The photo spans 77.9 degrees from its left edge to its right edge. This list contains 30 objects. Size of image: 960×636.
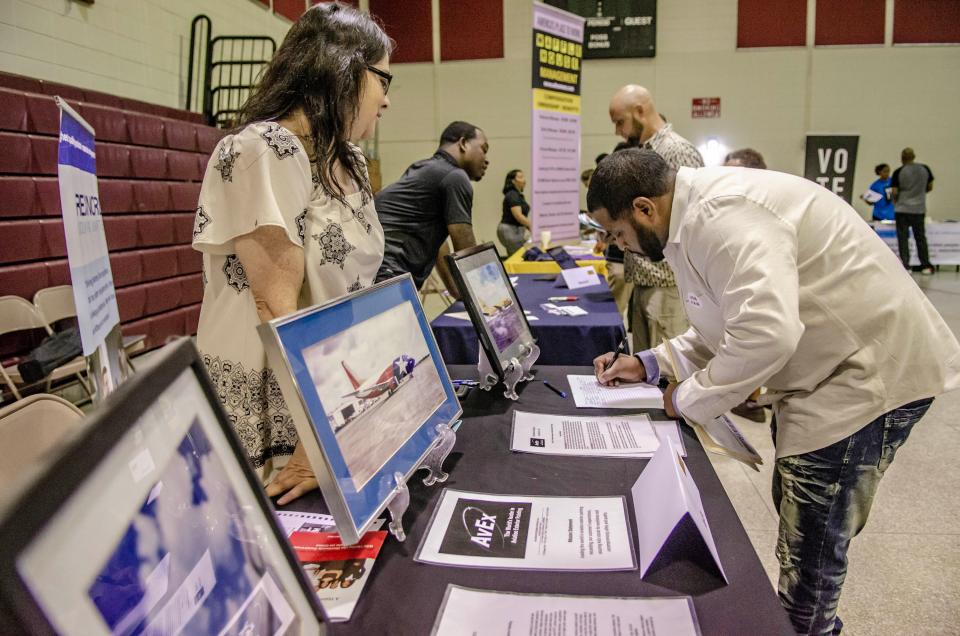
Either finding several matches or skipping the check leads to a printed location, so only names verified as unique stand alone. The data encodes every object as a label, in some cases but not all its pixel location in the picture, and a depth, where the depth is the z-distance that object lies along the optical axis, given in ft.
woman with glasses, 3.16
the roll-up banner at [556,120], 13.12
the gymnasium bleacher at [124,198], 10.46
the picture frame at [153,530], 0.84
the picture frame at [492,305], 4.61
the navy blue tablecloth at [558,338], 6.93
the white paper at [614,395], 4.36
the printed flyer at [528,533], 2.46
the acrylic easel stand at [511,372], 4.62
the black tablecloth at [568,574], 2.14
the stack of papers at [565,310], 7.55
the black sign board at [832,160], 28.12
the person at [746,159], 9.93
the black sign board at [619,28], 27.30
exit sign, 28.30
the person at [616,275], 11.02
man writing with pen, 3.41
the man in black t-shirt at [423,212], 8.16
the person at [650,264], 9.15
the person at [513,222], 22.89
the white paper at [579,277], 9.55
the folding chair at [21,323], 9.64
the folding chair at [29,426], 3.65
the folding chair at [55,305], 10.40
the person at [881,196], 27.07
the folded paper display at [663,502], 2.33
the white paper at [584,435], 3.56
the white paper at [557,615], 2.05
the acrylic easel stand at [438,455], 3.17
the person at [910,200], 24.90
